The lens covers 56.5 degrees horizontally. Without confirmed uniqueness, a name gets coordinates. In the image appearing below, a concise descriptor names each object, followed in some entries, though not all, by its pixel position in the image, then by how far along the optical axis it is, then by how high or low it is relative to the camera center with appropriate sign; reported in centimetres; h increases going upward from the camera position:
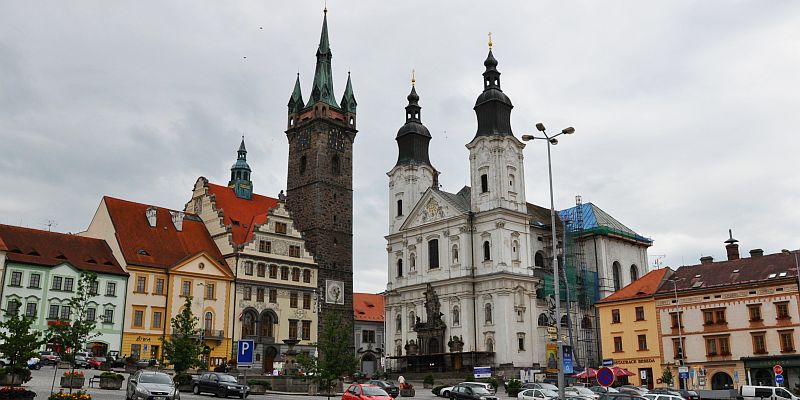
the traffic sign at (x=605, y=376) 2298 -17
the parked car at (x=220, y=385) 3772 -54
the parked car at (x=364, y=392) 3103 -81
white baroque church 7475 +1151
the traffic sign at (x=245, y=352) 3828 +111
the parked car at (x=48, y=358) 5060 +120
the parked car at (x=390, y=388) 4762 -99
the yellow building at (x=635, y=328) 6216 +354
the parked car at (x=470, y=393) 4072 -115
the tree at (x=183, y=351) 3900 +122
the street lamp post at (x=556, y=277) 2661 +379
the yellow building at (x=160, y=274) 6141 +847
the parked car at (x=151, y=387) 2839 -45
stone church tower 8138 +2169
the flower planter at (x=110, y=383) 3866 -39
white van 4253 -136
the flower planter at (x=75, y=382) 3575 -31
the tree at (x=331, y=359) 3647 +69
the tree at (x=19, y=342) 3183 +142
